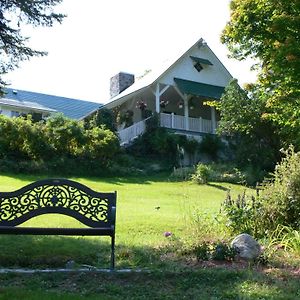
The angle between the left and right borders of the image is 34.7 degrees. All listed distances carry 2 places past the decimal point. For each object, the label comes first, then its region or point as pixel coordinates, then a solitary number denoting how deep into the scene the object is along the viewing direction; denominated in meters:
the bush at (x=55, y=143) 19.14
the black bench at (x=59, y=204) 6.11
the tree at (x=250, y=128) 21.58
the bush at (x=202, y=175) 17.97
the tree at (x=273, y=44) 10.15
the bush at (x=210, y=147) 25.47
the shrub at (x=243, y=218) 7.36
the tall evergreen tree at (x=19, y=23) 9.66
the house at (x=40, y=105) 35.72
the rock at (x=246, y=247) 5.99
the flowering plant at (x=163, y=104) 28.23
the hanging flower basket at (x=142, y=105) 27.23
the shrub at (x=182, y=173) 19.06
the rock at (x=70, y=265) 5.71
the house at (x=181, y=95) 27.08
